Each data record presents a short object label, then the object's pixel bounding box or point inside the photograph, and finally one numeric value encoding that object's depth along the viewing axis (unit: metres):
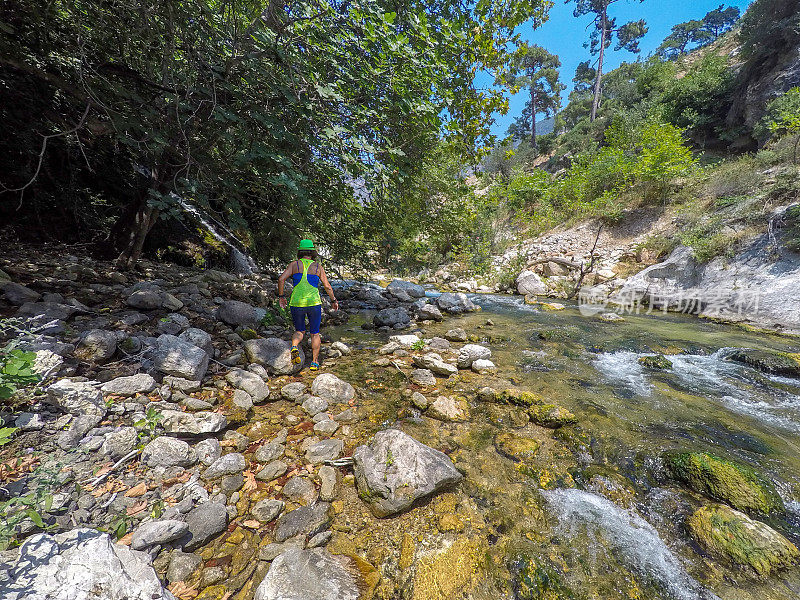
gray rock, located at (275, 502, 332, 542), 1.89
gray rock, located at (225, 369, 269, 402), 3.16
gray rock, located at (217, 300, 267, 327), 4.72
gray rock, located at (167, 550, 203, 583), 1.57
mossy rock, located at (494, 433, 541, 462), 2.76
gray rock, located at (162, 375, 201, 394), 2.89
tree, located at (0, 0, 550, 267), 3.10
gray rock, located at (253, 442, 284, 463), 2.42
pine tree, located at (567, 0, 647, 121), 28.56
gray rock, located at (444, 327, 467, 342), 6.11
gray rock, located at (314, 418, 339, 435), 2.82
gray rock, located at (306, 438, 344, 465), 2.49
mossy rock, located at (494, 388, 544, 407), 3.54
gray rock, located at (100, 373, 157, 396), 2.52
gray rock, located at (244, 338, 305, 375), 3.77
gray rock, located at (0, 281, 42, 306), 3.17
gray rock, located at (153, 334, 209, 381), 2.97
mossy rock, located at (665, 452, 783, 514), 2.28
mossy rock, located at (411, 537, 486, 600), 1.67
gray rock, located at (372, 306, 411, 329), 6.73
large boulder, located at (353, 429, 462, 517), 2.10
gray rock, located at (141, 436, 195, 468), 2.11
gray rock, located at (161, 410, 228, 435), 2.38
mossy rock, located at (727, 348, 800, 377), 4.58
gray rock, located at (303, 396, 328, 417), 3.10
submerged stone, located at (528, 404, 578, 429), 3.21
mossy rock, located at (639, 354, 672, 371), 4.95
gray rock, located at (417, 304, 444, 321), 7.86
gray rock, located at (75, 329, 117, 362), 2.74
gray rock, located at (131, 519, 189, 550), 1.60
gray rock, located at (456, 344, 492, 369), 4.69
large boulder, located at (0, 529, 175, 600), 1.13
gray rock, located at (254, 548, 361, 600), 1.48
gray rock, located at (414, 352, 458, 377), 4.31
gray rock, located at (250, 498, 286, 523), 1.96
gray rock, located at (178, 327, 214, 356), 3.49
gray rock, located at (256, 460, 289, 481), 2.26
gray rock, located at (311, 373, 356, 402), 3.38
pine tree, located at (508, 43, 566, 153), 33.72
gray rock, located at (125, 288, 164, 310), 4.02
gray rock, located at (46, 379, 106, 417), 2.17
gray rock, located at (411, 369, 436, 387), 4.01
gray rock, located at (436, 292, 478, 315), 8.98
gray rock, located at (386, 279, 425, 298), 10.88
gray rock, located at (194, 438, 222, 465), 2.28
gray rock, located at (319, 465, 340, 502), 2.17
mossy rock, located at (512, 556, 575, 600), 1.69
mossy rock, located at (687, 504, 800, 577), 1.87
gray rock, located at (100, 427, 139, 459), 2.05
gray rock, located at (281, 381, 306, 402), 3.28
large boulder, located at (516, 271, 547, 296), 13.07
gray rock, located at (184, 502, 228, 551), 1.75
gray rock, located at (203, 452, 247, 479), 2.18
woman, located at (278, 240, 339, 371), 4.23
